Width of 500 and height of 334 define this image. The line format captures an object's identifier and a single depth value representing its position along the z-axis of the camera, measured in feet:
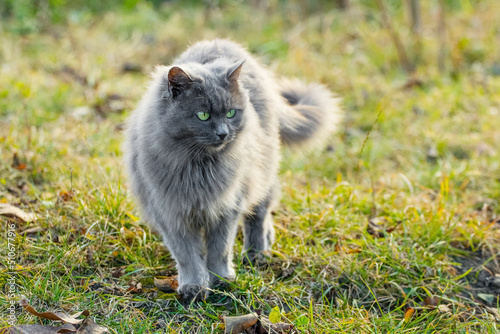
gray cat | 16.46
